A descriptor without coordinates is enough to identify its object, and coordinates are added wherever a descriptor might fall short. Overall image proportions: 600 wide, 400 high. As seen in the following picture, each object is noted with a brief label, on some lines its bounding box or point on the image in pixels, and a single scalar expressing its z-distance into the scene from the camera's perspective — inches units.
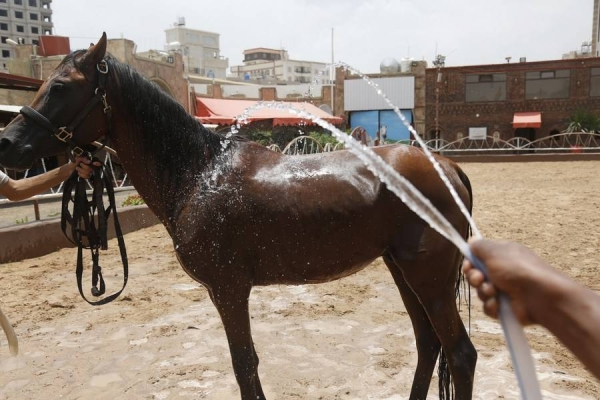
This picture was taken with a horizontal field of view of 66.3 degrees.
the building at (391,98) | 1417.3
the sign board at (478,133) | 1377.1
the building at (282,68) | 3747.5
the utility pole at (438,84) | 1407.5
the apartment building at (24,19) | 3388.3
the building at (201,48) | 3417.8
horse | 103.4
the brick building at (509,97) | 1323.8
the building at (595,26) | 2020.7
